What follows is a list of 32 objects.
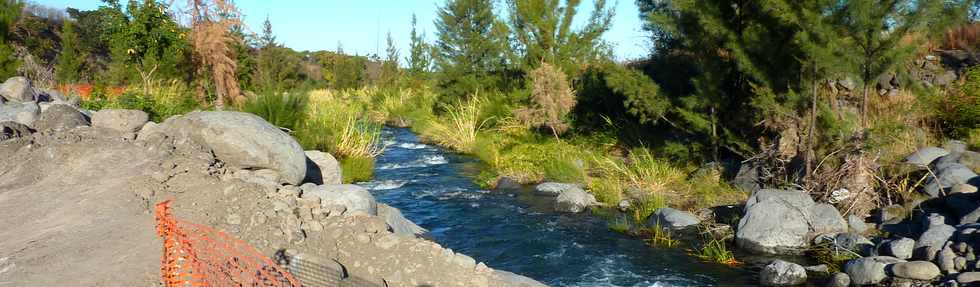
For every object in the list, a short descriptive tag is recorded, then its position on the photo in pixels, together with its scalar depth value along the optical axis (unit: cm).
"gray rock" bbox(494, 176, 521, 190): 1054
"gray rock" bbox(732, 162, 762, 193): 855
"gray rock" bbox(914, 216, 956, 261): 576
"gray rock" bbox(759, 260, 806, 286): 579
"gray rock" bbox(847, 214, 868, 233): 698
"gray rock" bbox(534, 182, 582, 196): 984
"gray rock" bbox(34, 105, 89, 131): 739
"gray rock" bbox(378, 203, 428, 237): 661
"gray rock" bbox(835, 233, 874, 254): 635
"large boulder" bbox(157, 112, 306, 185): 686
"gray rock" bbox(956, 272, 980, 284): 504
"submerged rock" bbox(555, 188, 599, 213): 889
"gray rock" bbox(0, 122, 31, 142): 695
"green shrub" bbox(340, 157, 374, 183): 1040
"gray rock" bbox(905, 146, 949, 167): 793
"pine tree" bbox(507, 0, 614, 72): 1512
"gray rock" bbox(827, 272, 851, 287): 563
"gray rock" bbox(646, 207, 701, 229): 777
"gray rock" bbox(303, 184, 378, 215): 620
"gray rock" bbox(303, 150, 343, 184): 833
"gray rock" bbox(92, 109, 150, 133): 741
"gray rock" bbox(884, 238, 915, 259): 593
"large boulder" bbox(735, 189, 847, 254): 678
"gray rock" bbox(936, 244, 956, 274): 541
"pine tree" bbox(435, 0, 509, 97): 1886
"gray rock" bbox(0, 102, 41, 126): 768
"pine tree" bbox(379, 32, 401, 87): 2744
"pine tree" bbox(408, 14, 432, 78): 2517
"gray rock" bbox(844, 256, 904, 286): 555
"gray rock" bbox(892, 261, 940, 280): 538
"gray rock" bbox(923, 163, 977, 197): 721
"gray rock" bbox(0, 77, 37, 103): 905
